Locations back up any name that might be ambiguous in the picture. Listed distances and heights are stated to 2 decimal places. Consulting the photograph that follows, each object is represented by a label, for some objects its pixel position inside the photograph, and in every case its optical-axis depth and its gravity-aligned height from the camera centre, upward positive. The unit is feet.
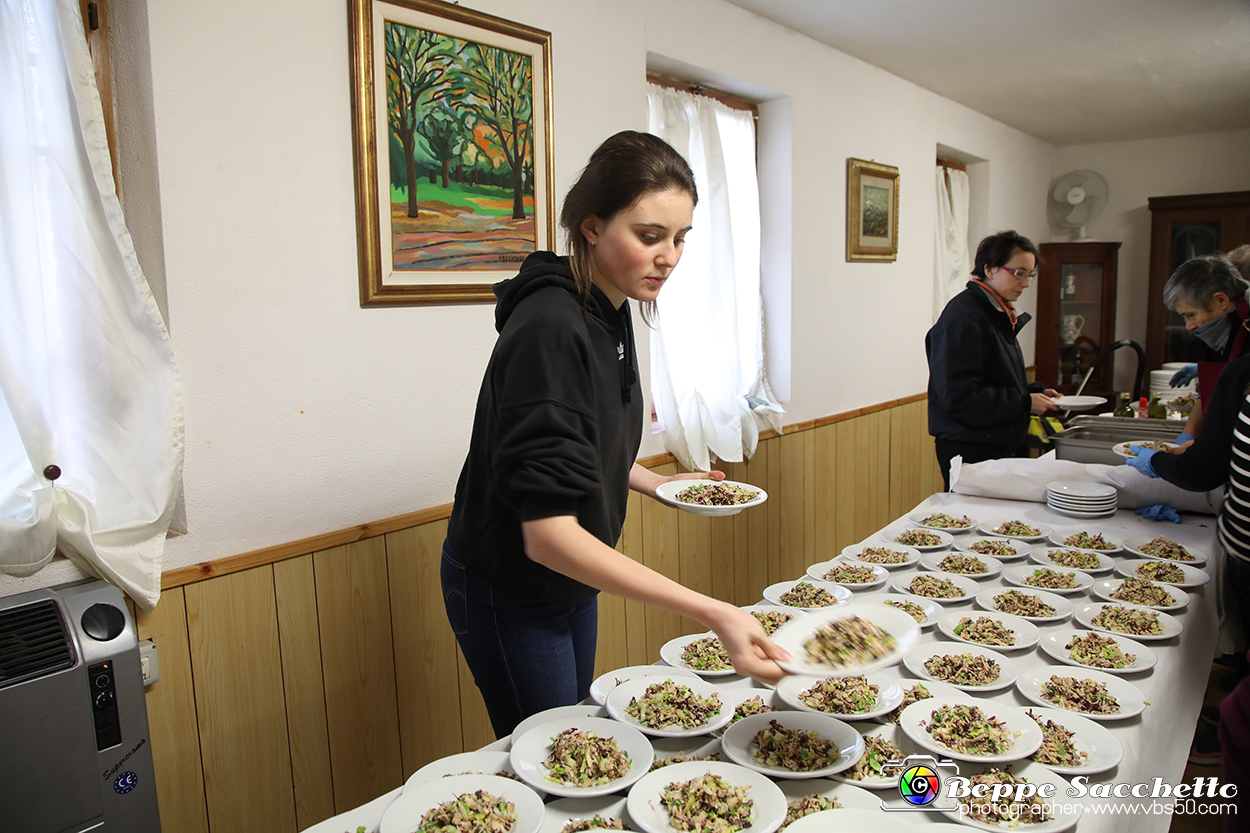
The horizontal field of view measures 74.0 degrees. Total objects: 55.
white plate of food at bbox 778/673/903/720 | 4.16 -1.95
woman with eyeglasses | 9.89 -0.61
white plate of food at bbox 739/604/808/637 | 5.22 -1.92
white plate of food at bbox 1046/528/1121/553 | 6.97 -1.95
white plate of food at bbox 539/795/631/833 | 3.41 -2.04
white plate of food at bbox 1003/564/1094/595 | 5.97 -1.97
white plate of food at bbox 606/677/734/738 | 3.98 -1.92
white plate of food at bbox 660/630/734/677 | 4.69 -1.97
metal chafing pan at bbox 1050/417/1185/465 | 9.12 -1.48
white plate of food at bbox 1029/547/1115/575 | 6.44 -1.96
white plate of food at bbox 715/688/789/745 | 4.19 -1.99
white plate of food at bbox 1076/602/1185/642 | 5.14 -1.98
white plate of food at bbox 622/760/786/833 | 3.27 -1.95
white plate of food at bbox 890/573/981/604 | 5.85 -1.97
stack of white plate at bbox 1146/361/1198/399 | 16.75 -1.43
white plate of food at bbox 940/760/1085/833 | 3.28 -2.01
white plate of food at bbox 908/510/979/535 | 7.57 -1.93
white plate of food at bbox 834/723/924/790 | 3.59 -2.00
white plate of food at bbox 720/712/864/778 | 3.65 -1.95
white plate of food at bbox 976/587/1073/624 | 5.50 -1.99
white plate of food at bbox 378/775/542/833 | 3.27 -1.95
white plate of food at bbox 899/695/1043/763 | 3.74 -1.95
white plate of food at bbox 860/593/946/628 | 5.41 -1.96
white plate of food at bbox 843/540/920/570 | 6.61 -1.94
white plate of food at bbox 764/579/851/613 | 5.68 -1.94
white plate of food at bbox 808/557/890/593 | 6.12 -1.95
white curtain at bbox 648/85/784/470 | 9.98 +0.12
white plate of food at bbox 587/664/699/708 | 4.39 -1.94
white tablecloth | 3.49 -2.10
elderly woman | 9.33 +0.05
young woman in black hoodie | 3.71 -0.65
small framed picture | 13.16 +1.70
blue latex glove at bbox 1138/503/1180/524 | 7.69 -1.88
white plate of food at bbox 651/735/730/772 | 3.81 -2.01
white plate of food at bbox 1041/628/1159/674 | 4.74 -2.00
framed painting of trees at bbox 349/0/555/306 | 6.44 +1.46
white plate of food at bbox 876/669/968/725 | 4.30 -1.97
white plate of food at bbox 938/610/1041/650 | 5.06 -1.98
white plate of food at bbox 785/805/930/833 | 3.16 -1.93
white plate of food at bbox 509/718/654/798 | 3.54 -1.94
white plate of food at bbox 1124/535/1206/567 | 6.61 -1.95
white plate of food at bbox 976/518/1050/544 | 7.27 -1.94
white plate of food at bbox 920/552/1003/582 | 6.39 -1.97
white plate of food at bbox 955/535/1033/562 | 6.79 -1.96
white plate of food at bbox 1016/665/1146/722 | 4.21 -1.99
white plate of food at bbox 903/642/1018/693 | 4.53 -1.99
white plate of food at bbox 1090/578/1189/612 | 5.65 -1.98
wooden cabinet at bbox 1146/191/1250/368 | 19.07 +1.64
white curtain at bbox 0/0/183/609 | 4.83 -0.10
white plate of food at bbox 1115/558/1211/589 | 6.08 -1.96
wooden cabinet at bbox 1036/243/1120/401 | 20.92 +0.03
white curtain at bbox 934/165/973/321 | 16.61 +1.51
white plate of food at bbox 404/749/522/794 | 3.70 -2.00
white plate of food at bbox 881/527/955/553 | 7.03 -1.94
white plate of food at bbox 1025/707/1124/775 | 3.72 -2.01
